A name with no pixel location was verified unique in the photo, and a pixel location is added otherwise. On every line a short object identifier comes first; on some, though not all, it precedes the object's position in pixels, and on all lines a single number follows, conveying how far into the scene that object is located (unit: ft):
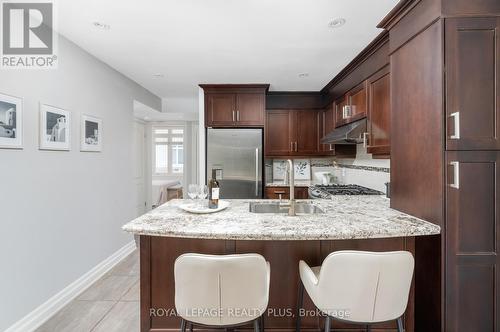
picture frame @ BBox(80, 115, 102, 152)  9.15
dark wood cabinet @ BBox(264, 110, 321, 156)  14.69
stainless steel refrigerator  13.28
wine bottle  6.41
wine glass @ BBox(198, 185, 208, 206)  7.03
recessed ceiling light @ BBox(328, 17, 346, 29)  7.01
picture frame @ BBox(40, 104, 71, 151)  7.39
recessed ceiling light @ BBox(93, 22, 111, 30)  7.22
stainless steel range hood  9.43
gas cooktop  10.29
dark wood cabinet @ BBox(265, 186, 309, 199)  13.55
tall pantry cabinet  4.79
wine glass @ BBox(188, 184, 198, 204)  7.00
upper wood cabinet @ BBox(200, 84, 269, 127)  13.47
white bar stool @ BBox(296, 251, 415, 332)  4.19
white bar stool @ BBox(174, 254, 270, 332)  4.09
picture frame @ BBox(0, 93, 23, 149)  6.12
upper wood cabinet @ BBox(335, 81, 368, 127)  9.53
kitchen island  5.50
